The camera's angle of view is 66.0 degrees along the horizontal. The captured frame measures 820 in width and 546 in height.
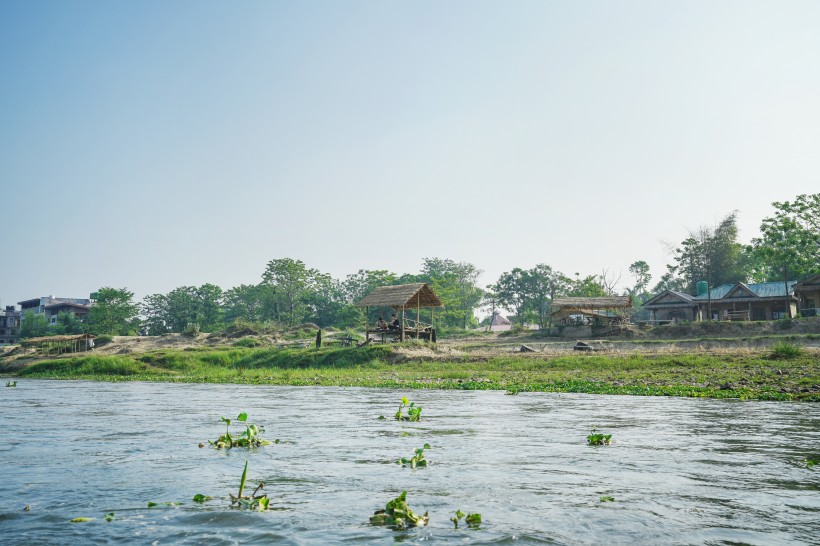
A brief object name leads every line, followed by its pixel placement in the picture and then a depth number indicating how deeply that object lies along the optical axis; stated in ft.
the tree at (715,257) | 241.96
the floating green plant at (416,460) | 27.20
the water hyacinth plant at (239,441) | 32.68
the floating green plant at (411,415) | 43.43
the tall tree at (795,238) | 173.37
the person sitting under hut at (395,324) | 130.00
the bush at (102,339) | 182.60
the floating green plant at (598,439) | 33.03
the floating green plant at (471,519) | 19.03
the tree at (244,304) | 273.95
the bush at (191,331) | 204.23
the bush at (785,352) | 79.10
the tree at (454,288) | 256.93
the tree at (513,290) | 291.99
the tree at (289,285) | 255.09
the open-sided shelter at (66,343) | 171.12
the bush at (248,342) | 176.48
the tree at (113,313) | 237.45
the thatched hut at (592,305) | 181.78
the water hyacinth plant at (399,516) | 18.66
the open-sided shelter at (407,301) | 128.26
